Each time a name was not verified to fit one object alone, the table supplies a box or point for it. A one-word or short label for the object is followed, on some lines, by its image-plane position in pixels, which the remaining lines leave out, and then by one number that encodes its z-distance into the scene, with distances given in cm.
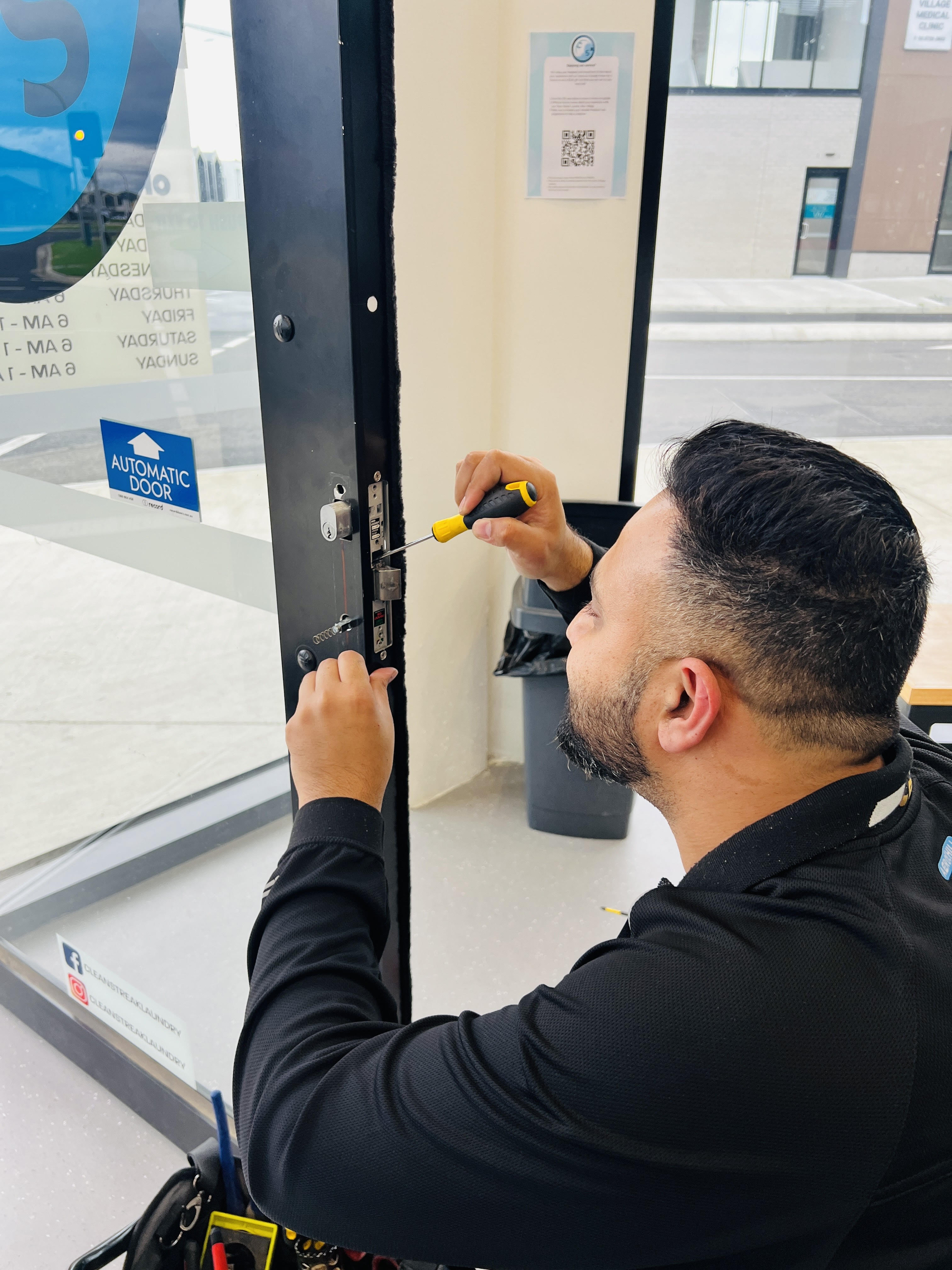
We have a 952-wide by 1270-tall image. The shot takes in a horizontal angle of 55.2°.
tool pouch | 119
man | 63
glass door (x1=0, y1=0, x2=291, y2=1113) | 100
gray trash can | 236
